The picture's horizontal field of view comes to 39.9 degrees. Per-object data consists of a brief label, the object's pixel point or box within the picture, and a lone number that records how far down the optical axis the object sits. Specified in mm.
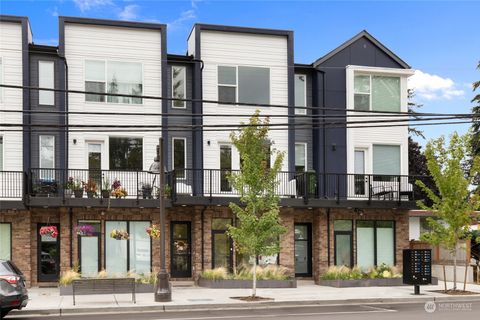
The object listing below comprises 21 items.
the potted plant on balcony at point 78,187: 25703
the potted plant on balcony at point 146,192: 26594
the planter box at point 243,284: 25578
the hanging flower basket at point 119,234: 25288
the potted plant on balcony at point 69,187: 25906
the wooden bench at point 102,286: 20031
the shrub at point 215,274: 25859
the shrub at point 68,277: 23297
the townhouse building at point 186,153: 26547
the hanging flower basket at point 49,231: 24719
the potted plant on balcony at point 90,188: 25844
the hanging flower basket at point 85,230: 26016
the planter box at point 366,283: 26594
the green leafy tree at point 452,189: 24078
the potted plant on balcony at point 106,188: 25844
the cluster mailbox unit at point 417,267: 23672
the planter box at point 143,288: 23891
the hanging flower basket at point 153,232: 23906
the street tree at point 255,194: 22312
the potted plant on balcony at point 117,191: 25781
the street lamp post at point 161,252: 20906
